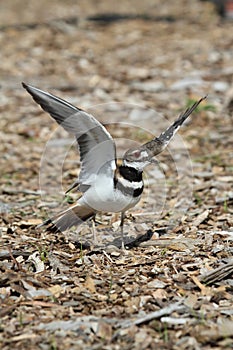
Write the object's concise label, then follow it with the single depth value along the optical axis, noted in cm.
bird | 782
